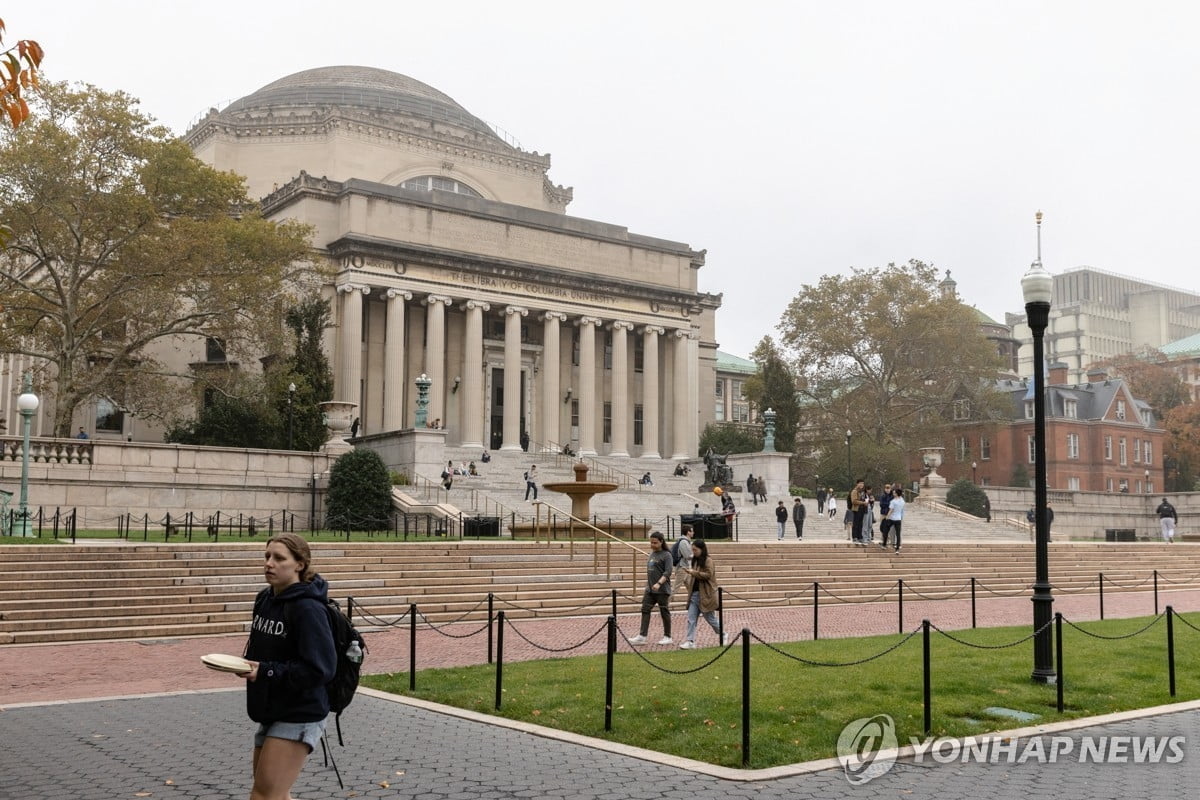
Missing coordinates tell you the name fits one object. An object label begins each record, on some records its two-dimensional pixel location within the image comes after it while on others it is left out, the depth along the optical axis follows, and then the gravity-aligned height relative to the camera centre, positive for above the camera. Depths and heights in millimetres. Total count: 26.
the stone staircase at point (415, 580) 19594 -2344
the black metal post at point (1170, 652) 12823 -1948
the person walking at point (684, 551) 18969 -1306
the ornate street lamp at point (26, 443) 26859 +508
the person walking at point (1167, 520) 46531 -1782
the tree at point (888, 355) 69500 +7173
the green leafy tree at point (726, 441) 67312 +1781
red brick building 79438 +2158
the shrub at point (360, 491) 36969 -752
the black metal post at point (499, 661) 11914 -1982
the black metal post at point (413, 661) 13216 -2217
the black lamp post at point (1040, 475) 13453 -6
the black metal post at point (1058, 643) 11697 -1741
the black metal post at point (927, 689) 10766 -2007
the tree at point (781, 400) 63125 +3962
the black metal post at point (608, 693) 10641 -2058
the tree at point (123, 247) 38000 +7594
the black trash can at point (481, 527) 35406 -1774
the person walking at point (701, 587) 17188 -1734
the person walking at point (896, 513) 33062 -1152
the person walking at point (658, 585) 17516 -1735
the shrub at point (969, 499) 54250 -1171
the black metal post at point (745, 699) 9367 -1881
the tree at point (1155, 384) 93875 +7444
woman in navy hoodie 5988 -1062
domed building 58938 +10169
